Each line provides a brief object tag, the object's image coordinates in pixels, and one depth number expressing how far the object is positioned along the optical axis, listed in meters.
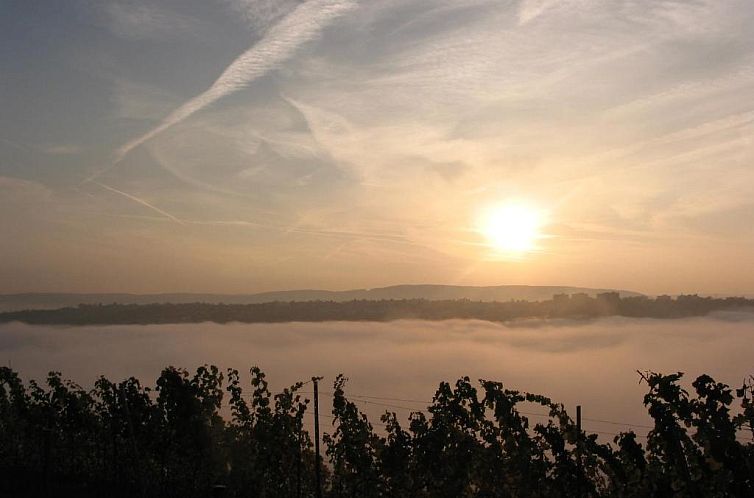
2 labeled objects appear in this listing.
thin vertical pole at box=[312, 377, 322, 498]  14.90
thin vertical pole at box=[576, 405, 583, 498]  12.16
